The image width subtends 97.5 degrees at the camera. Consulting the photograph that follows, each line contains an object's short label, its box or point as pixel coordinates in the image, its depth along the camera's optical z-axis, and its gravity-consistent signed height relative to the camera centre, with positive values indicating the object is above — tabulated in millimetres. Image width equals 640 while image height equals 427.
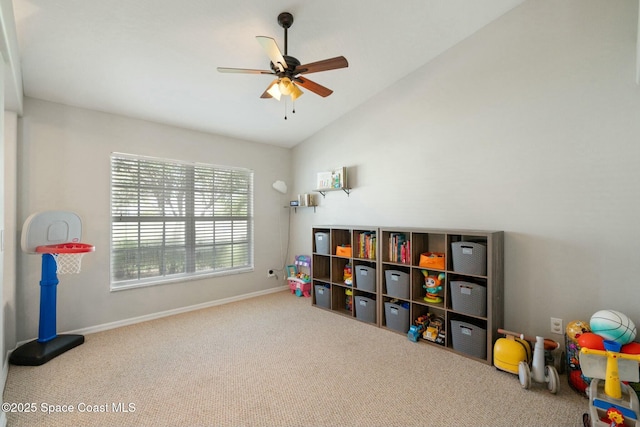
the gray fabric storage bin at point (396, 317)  3033 -1035
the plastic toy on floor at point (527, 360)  2067 -1089
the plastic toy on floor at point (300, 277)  4441 -857
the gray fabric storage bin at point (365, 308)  3342 -1032
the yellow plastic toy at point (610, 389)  1549 -1021
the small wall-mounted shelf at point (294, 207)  4859 +300
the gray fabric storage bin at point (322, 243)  3879 -266
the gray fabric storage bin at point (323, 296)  3836 -993
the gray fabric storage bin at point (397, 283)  3051 -668
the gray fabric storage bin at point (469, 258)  2514 -330
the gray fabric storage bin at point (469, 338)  2504 -1072
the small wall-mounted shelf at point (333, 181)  3932 +625
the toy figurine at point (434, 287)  2903 -674
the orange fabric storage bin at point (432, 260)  2818 -390
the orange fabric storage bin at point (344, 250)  3646 -351
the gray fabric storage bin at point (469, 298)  2520 -700
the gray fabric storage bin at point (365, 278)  3355 -664
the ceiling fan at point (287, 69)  1981 +1178
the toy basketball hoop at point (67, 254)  2532 -240
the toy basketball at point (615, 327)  1888 -733
